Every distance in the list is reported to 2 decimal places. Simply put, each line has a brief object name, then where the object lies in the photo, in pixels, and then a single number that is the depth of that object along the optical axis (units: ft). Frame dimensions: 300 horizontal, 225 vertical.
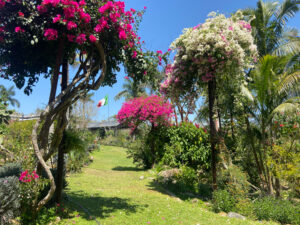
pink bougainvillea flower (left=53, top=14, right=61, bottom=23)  15.10
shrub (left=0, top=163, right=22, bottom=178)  17.47
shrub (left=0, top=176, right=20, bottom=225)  13.02
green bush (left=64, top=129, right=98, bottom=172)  19.63
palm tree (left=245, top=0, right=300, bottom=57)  37.60
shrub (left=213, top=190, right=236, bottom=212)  22.48
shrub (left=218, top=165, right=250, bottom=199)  23.59
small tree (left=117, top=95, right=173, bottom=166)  39.50
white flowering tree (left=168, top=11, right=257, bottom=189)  21.93
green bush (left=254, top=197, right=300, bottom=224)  21.21
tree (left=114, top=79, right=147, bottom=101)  92.92
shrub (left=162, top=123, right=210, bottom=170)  33.30
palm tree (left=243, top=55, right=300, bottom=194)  25.75
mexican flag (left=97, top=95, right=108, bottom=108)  82.29
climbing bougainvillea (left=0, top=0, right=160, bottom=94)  15.66
